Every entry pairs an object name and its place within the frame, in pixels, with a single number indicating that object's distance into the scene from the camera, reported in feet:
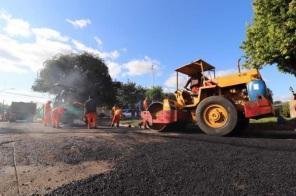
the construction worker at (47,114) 24.41
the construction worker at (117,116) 23.29
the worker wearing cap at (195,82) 15.48
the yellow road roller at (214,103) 12.79
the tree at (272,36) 19.96
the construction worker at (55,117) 21.67
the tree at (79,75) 59.61
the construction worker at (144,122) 16.96
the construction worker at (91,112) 19.85
